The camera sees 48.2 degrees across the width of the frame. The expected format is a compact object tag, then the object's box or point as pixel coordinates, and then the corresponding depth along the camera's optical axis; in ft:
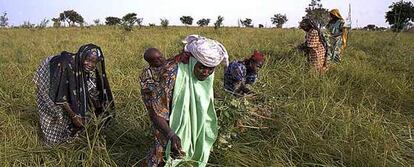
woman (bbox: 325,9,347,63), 22.16
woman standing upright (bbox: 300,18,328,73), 19.07
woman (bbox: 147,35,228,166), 7.62
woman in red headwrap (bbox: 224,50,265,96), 12.78
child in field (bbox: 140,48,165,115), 7.75
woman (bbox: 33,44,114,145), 11.20
